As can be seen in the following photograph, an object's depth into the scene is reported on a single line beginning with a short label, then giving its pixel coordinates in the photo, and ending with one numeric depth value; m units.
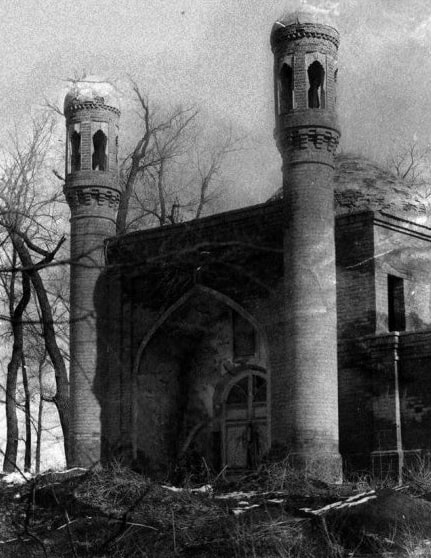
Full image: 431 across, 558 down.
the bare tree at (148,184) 29.84
